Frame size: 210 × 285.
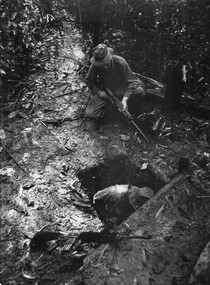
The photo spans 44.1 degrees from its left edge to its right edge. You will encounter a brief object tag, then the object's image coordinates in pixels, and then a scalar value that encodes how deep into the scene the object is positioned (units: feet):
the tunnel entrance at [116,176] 14.76
